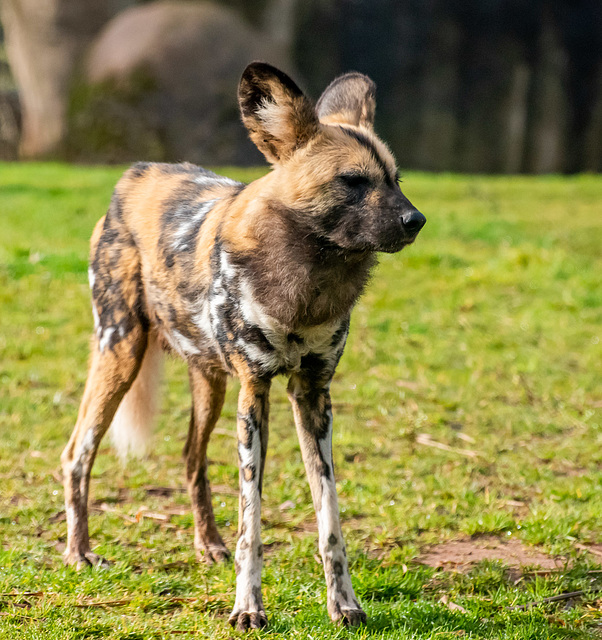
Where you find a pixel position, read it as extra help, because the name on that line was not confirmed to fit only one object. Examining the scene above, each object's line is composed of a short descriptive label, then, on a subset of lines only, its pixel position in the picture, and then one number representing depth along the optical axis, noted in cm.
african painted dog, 492
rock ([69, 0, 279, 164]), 2559
